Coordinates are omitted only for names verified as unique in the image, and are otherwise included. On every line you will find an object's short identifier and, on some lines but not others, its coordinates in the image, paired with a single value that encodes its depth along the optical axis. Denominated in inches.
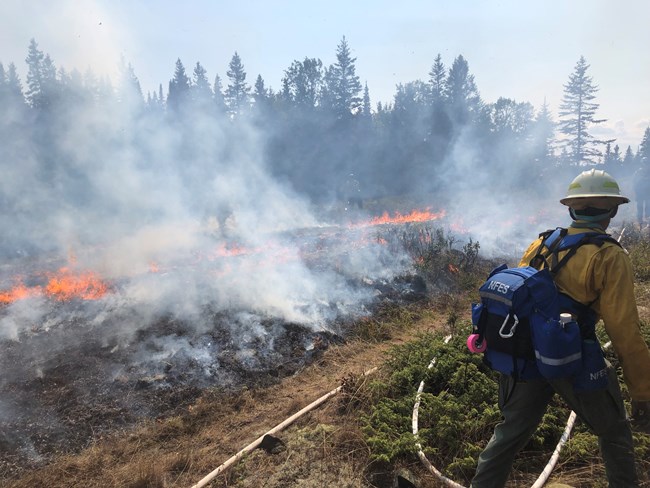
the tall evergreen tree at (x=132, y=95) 865.1
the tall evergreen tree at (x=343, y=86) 1454.2
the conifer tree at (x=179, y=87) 1325.5
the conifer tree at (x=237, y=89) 1592.0
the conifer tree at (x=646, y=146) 1421.5
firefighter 93.3
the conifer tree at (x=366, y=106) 1662.8
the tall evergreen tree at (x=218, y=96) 1368.1
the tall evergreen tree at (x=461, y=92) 1536.7
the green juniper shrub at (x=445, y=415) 140.4
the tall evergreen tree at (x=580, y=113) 1727.4
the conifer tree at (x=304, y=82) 1539.1
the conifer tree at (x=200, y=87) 1392.7
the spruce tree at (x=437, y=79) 1617.9
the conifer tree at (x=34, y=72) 1259.8
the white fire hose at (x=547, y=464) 122.6
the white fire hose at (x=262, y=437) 150.3
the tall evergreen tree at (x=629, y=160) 2139.3
